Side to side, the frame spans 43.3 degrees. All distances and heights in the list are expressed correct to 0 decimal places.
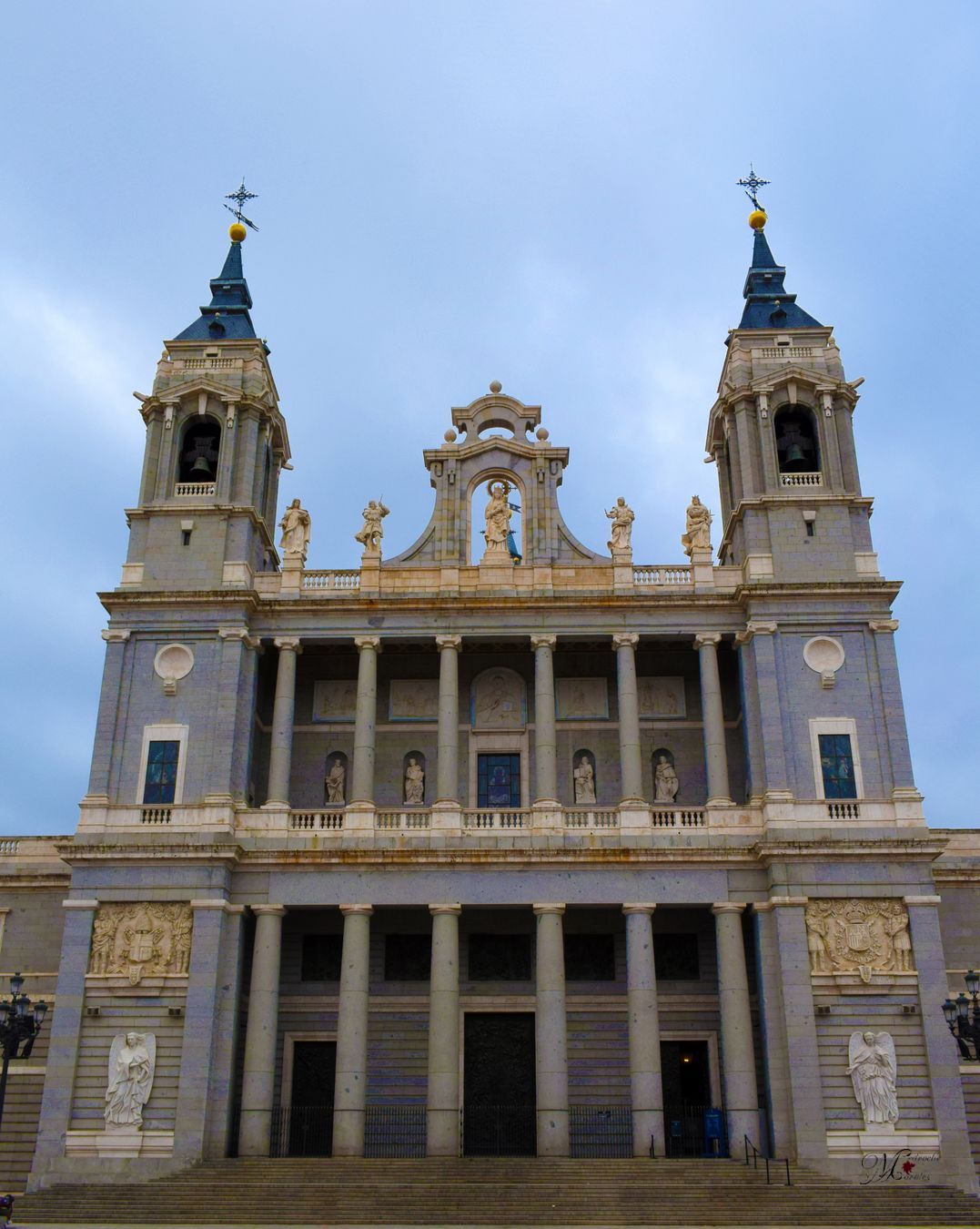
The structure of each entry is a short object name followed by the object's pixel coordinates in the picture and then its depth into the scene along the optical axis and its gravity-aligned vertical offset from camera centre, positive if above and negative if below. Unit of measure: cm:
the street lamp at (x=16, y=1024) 2262 +154
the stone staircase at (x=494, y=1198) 2456 -162
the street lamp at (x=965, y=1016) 2317 +173
